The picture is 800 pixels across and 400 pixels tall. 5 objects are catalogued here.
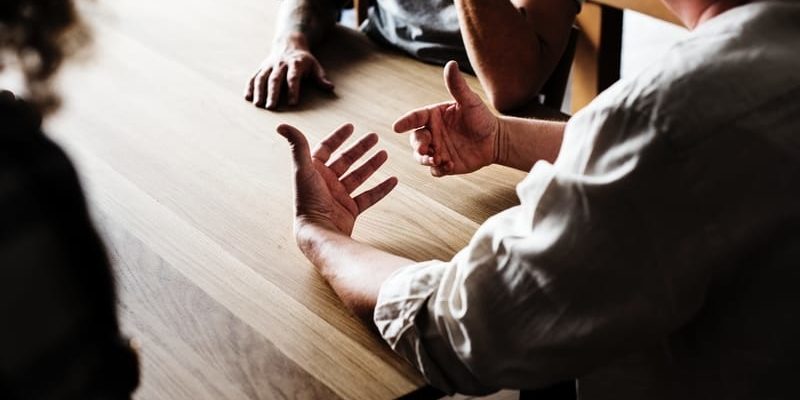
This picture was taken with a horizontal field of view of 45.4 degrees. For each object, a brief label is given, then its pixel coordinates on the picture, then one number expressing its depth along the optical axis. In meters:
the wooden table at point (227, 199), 1.12
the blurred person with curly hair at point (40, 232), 0.63
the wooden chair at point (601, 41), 1.95
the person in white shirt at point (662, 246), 0.91
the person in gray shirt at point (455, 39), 1.69
